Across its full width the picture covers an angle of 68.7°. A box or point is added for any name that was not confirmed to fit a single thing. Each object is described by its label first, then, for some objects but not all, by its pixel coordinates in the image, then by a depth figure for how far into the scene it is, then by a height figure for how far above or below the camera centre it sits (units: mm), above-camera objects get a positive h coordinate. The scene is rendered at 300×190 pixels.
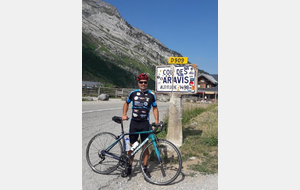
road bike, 3795 -1176
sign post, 5203 +298
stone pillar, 5340 -563
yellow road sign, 5162 +890
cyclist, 3789 -170
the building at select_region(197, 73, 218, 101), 38344 +2076
